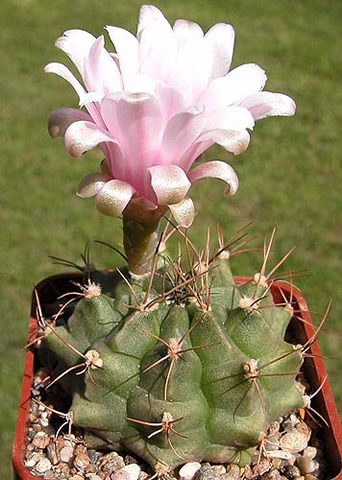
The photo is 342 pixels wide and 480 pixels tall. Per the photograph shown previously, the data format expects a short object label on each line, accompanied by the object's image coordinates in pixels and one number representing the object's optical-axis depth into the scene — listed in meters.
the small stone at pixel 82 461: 0.23
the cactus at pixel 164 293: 0.20
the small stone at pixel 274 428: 0.24
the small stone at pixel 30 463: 0.23
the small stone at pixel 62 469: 0.23
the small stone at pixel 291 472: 0.23
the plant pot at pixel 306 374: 0.23
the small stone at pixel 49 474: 0.23
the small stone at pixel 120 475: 0.22
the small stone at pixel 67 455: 0.23
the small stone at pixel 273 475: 0.23
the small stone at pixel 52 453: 0.23
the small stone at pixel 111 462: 0.23
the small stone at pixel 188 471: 0.22
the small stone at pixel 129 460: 0.23
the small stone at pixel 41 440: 0.24
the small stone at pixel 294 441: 0.24
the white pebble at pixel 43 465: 0.23
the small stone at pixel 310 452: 0.24
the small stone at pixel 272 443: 0.23
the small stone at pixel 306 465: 0.23
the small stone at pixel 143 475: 0.22
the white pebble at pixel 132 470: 0.22
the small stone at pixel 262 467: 0.23
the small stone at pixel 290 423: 0.24
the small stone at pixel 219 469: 0.23
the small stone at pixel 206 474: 0.22
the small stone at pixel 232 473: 0.22
